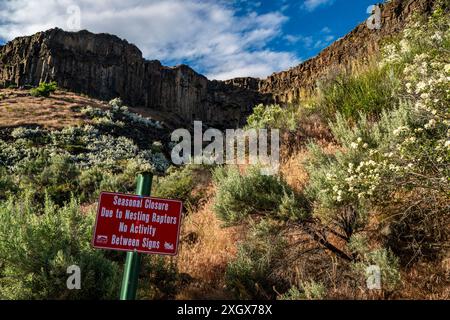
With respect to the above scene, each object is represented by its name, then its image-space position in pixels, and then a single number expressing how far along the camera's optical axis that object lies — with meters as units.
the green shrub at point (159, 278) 5.35
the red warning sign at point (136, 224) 3.52
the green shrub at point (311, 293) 4.49
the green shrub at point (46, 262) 4.76
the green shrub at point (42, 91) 50.25
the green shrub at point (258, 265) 5.36
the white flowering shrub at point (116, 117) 39.02
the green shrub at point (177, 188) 10.30
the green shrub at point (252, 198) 6.29
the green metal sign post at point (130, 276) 3.53
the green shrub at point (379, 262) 4.69
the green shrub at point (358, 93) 9.01
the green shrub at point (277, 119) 10.73
